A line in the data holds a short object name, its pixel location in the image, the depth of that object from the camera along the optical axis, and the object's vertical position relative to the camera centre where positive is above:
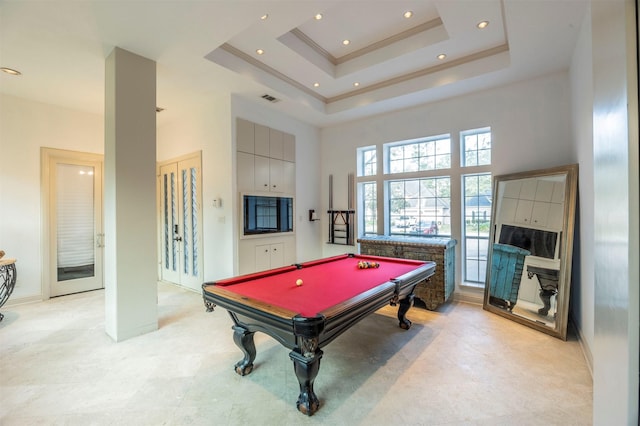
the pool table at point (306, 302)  1.79 -0.65
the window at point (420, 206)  4.76 +0.09
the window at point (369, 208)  5.54 +0.08
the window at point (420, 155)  4.73 +1.01
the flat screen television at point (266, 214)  4.59 -0.03
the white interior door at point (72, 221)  4.57 -0.12
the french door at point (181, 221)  4.87 -0.15
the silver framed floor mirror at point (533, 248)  3.16 -0.45
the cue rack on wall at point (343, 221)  5.63 -0.19
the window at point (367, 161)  5.54 +1.01
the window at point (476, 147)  4.33 +1.02
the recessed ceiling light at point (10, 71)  3.41 +1.76
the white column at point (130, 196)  2.99 +0.19
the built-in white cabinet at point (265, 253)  4.50 -0.70
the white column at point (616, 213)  0.51 -0.01
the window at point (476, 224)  4.33 -0.20
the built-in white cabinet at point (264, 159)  4.51 +0.93
